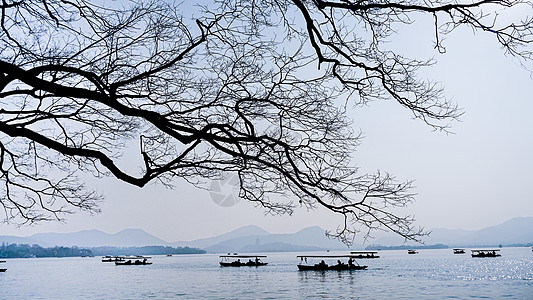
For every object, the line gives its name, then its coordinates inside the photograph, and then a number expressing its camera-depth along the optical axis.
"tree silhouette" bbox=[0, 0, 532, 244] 5.20
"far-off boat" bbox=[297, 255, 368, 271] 78.16
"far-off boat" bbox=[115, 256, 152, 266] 125.89
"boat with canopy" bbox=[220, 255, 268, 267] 98.33
